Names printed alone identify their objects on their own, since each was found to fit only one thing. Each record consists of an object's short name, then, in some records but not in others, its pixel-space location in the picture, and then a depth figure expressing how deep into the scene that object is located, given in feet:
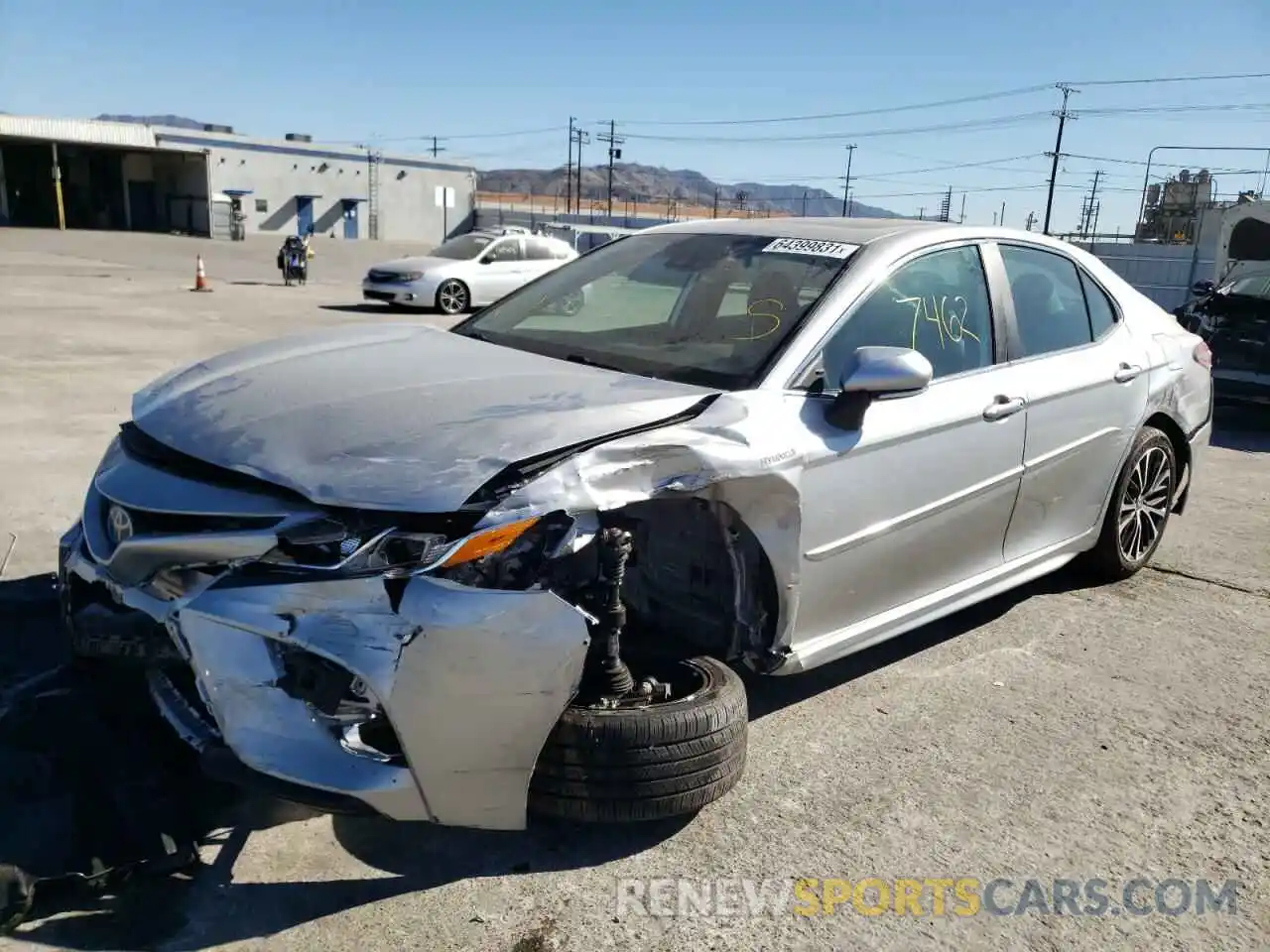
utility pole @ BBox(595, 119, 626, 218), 219.51
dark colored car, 30.35
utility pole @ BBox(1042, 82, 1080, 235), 155.36
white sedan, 57.77
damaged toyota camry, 7.72
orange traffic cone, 65.77
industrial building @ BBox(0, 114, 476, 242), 145.69
